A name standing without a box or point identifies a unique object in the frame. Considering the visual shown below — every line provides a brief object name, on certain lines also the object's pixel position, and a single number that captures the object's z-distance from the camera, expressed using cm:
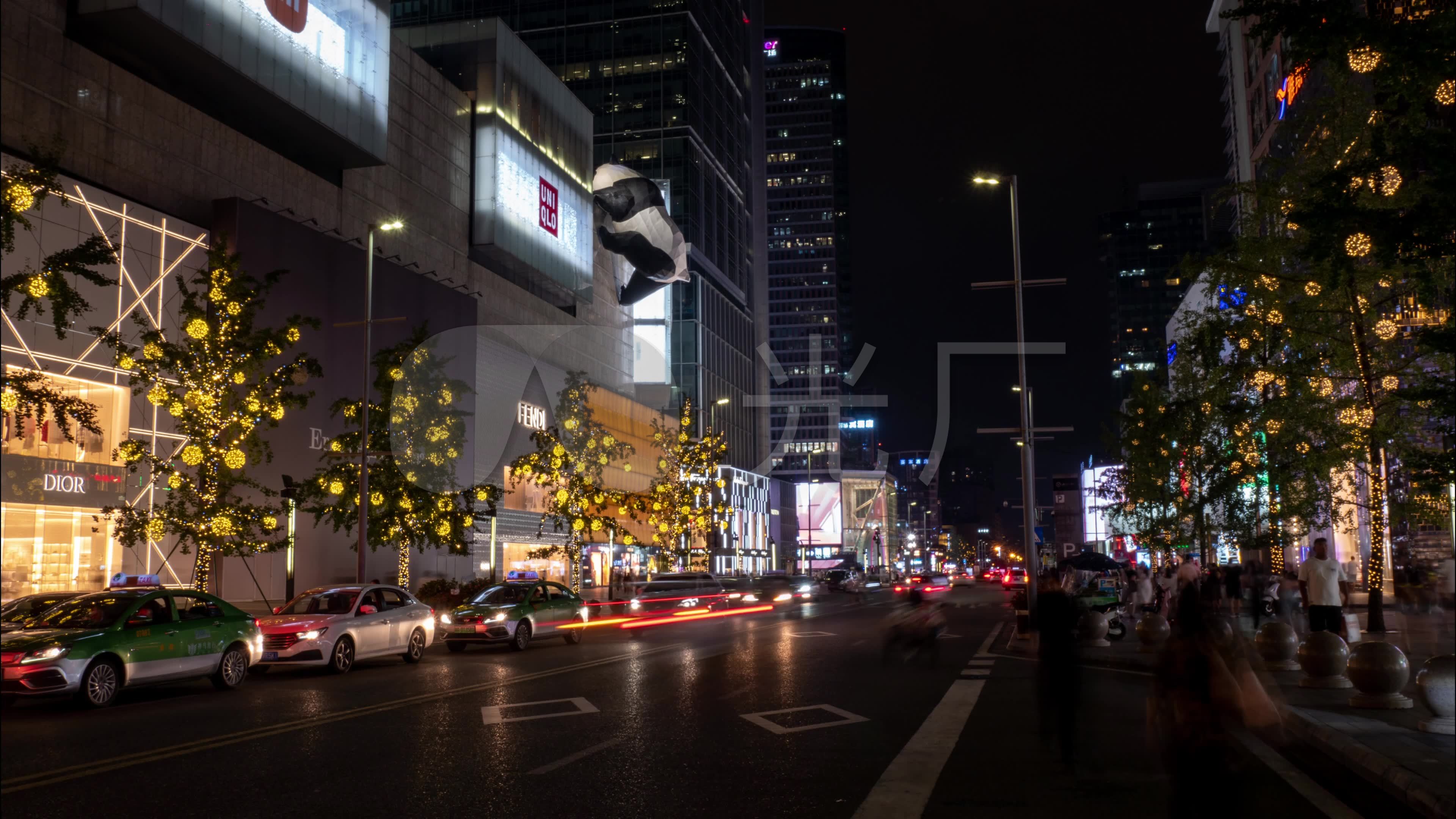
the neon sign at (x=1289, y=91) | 5353
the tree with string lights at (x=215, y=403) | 2756
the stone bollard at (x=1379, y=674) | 1204
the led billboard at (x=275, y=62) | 3922
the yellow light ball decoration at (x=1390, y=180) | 1280
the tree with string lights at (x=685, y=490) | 6059
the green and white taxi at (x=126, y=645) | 1388
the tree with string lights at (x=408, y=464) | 3397
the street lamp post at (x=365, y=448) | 2927
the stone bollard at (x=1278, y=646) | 1644
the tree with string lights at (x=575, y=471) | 4525
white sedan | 1897
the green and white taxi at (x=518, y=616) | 2484
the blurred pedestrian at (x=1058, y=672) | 958
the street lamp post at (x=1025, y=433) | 2534
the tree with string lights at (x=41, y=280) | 1872
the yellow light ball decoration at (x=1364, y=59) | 1208
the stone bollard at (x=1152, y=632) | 2000
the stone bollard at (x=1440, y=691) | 1012
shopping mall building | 3359
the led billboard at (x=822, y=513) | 15875
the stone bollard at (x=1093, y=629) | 2341
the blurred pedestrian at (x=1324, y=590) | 1836
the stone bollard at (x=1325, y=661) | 1415
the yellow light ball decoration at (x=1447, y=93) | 1084
